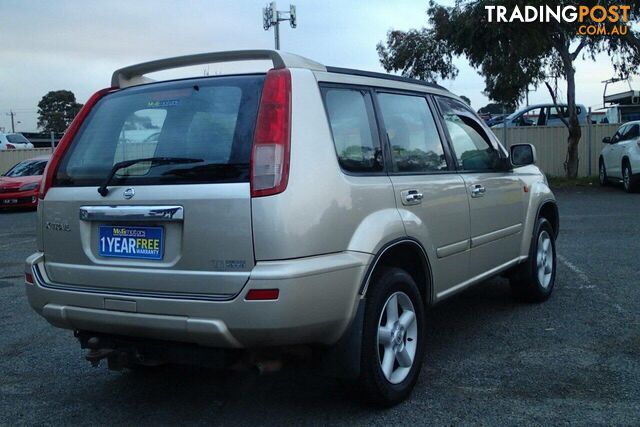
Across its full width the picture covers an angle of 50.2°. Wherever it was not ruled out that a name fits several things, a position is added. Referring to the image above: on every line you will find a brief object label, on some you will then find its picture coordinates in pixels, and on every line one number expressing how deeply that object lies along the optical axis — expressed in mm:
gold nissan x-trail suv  3107
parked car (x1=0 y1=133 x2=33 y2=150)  30569
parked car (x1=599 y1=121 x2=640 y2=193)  15367
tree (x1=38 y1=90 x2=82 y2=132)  65500
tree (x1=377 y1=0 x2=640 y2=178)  17844
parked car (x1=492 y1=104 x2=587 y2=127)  25391
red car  16844
